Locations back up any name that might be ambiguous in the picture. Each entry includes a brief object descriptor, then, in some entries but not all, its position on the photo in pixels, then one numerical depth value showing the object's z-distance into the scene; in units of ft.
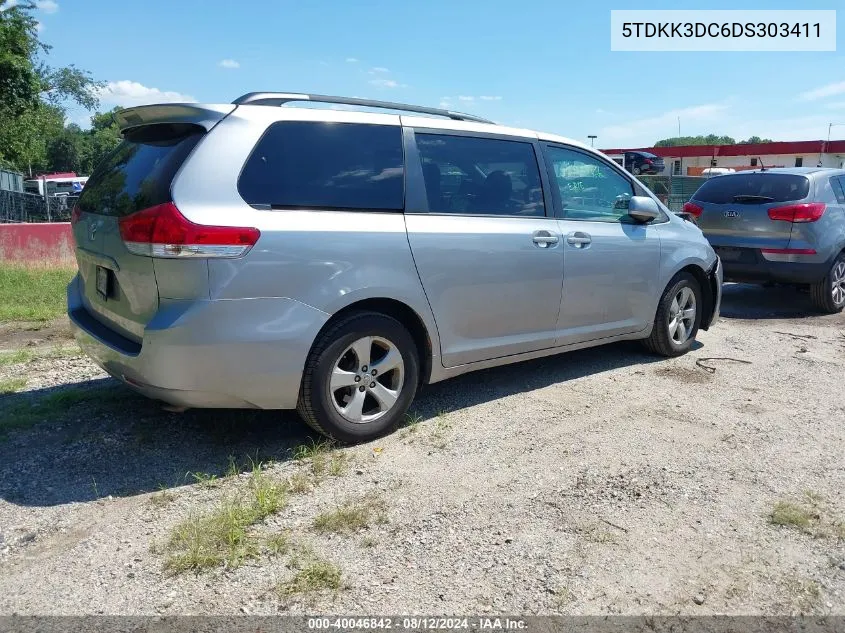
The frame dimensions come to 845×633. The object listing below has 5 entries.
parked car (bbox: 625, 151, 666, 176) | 125.39
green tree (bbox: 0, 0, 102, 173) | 62.44
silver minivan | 11.59
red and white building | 158.30
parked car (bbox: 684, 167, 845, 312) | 26.76
